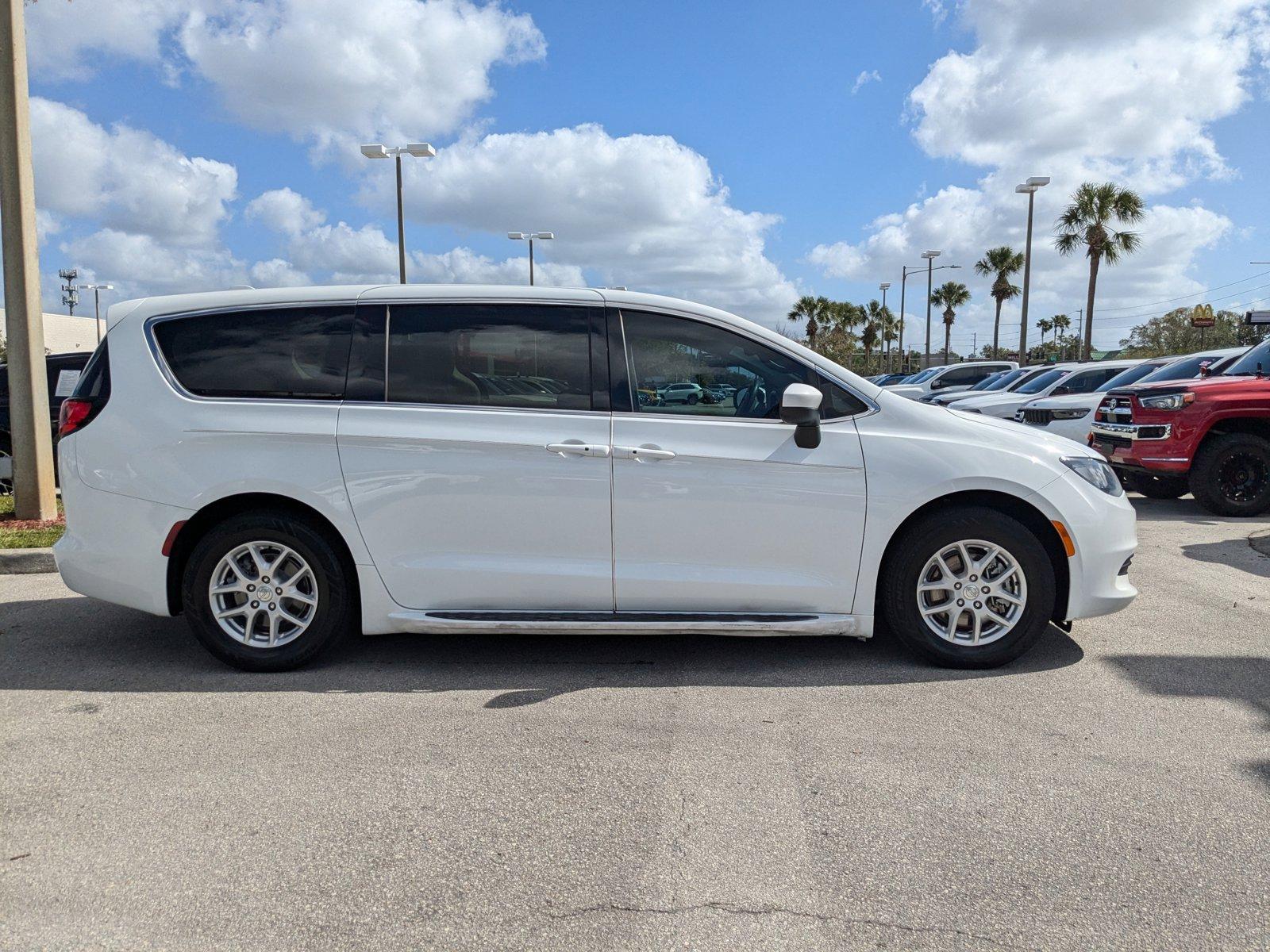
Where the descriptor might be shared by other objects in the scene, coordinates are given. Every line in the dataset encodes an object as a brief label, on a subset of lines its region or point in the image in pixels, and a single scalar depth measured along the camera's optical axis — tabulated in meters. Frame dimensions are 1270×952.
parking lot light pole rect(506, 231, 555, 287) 28.94
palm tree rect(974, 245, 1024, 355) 52.69
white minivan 4.43
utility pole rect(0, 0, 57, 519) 8.38
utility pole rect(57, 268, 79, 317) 66.44
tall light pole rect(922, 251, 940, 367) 46.28
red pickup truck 9.19
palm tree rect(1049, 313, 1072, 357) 101.75
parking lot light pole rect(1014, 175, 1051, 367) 29.43
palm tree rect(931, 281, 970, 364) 66.25
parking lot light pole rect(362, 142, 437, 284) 18.48
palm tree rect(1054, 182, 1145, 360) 34.16
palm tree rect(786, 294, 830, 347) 68.62
